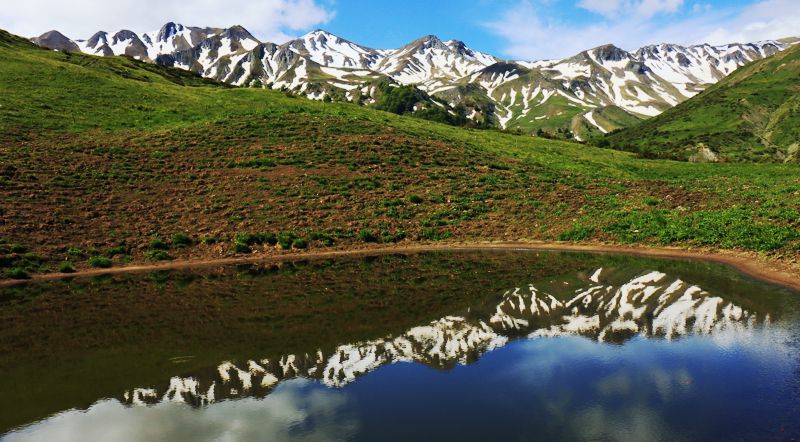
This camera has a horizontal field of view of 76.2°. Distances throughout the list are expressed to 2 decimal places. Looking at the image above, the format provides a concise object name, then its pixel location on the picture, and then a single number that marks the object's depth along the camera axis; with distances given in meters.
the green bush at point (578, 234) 34.81
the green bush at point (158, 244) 34.25
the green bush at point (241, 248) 34.81
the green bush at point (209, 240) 35.53
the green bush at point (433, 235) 38.16
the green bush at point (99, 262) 31.25
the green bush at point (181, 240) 34.97
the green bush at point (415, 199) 44.57
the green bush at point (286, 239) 35.88
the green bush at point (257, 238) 36.09
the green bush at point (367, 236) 37.72
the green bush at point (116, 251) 32.91
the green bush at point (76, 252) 32.12
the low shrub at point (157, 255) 32.97
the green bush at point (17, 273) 28.45
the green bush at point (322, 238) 36.81
